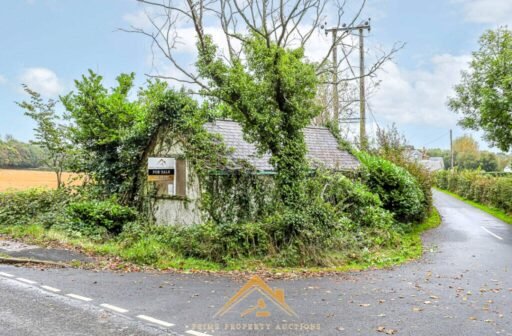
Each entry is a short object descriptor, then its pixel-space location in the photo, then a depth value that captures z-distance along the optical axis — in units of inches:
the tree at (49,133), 769.6
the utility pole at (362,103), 887.1
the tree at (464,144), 3563.5
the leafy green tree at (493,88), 774.5
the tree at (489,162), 2942.9
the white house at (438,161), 3070.6
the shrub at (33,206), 603.5
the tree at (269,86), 458.0
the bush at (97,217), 542.3
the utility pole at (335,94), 849.5
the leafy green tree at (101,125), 653.9
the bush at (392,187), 693.3
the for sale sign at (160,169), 526.9
